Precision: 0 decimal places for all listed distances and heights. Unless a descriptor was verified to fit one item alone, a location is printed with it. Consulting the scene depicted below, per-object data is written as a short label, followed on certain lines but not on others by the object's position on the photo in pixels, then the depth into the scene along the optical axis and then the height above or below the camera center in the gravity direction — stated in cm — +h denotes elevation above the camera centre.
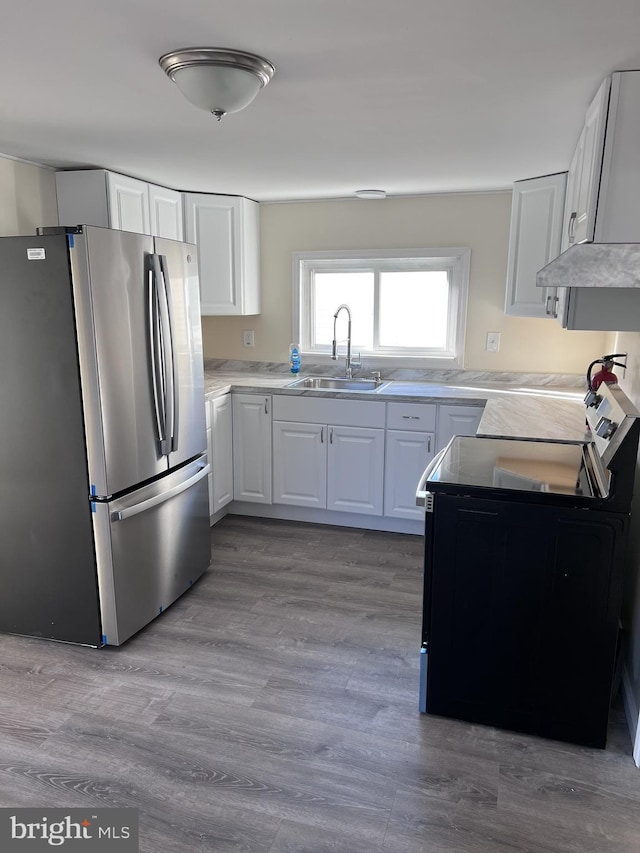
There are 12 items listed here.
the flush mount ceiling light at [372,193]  390 +65
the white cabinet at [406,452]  369 -91
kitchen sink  421 -58
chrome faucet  431 -44
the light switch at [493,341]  408 -27
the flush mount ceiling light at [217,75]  175 +64
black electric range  198 -95
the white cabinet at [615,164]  182 +40
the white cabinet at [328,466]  383 -104
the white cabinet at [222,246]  404 +34
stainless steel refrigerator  235 -52
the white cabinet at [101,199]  325 +51
